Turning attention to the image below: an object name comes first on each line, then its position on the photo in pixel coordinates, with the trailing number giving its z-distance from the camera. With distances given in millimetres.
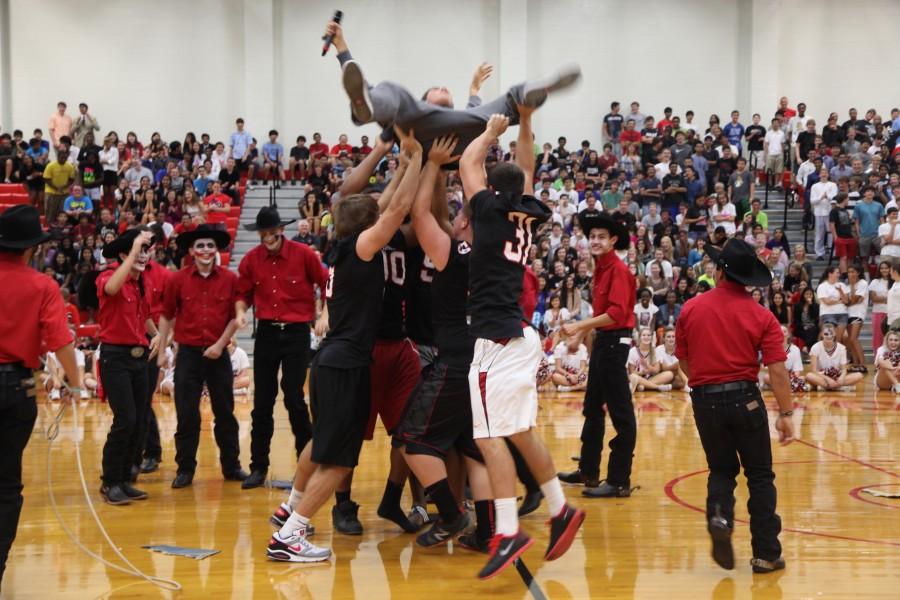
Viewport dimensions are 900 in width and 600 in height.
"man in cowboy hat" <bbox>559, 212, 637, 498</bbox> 7348
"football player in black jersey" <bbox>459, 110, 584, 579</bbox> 5383
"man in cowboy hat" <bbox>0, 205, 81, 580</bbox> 5156
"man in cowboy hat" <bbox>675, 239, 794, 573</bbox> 5504
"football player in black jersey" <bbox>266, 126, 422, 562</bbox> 5746
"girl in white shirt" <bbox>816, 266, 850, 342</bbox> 16562
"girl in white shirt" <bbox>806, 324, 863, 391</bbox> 14203
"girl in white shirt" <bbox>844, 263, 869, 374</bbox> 16328
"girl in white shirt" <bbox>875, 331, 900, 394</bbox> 13938
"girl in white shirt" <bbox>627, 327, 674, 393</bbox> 14203
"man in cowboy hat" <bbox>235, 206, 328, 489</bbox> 7812
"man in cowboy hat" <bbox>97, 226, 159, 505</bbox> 7348
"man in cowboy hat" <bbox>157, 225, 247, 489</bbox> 7977
